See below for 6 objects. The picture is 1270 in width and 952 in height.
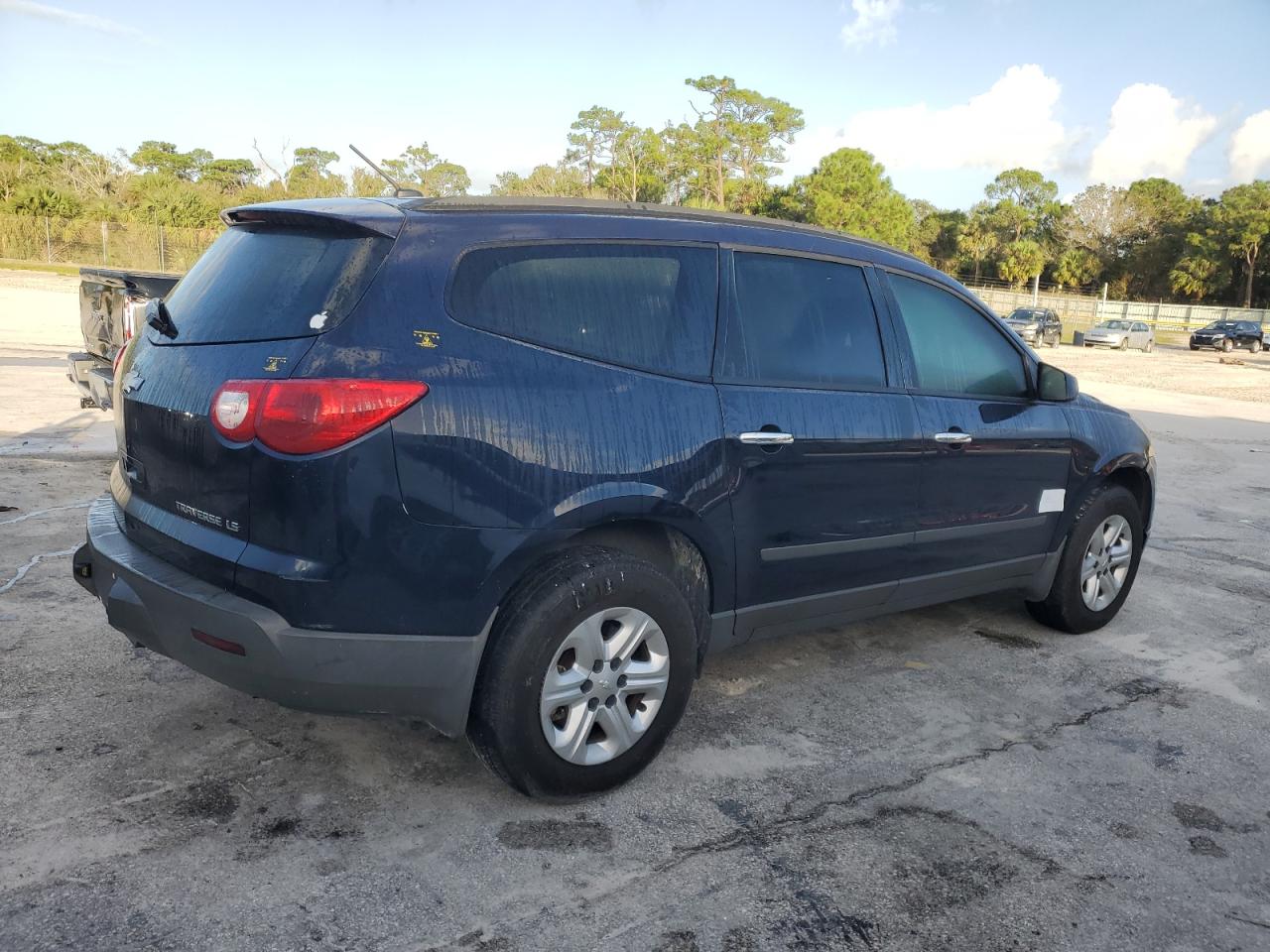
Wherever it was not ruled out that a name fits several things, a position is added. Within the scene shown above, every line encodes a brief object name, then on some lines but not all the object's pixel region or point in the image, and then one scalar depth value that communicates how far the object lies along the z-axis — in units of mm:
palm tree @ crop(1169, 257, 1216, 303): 71500
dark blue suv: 2586
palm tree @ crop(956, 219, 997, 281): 84250
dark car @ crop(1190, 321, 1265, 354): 43656
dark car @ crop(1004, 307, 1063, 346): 39969
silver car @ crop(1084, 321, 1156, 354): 41469
